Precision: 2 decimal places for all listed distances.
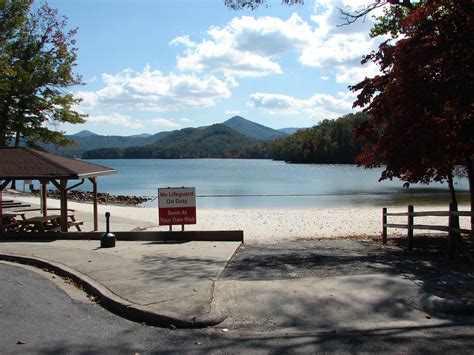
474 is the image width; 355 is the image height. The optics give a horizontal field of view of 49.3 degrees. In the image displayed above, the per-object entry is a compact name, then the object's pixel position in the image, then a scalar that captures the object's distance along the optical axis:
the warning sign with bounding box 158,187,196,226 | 14.96
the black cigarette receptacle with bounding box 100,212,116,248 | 12.66
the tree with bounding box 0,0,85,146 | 29.61
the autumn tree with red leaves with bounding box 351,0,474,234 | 10.43
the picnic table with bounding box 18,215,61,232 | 15.62
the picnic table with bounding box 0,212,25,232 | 16.19
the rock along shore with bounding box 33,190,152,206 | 45.62
